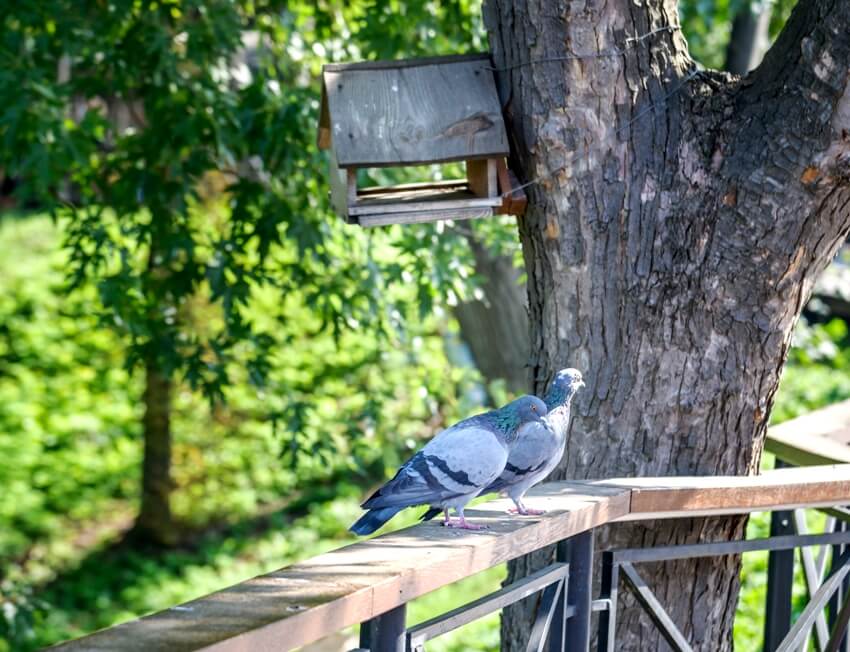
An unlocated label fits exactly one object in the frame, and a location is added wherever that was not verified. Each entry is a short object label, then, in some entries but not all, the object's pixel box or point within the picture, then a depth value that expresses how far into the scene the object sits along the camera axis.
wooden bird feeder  6.32
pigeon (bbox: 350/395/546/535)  4.88
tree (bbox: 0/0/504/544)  8.88
